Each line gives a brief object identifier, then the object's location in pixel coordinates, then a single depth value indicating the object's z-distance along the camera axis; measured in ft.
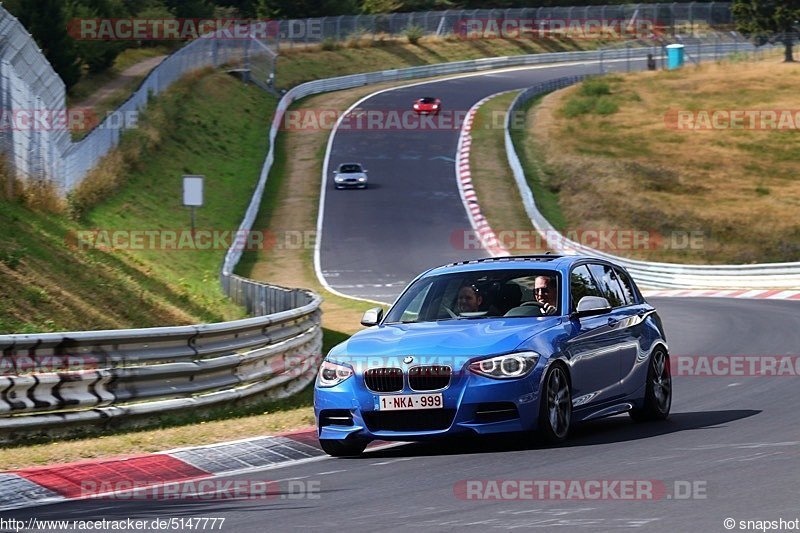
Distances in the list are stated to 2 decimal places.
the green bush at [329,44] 287.46
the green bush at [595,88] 251.80
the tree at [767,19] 302.78
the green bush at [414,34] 315.17
